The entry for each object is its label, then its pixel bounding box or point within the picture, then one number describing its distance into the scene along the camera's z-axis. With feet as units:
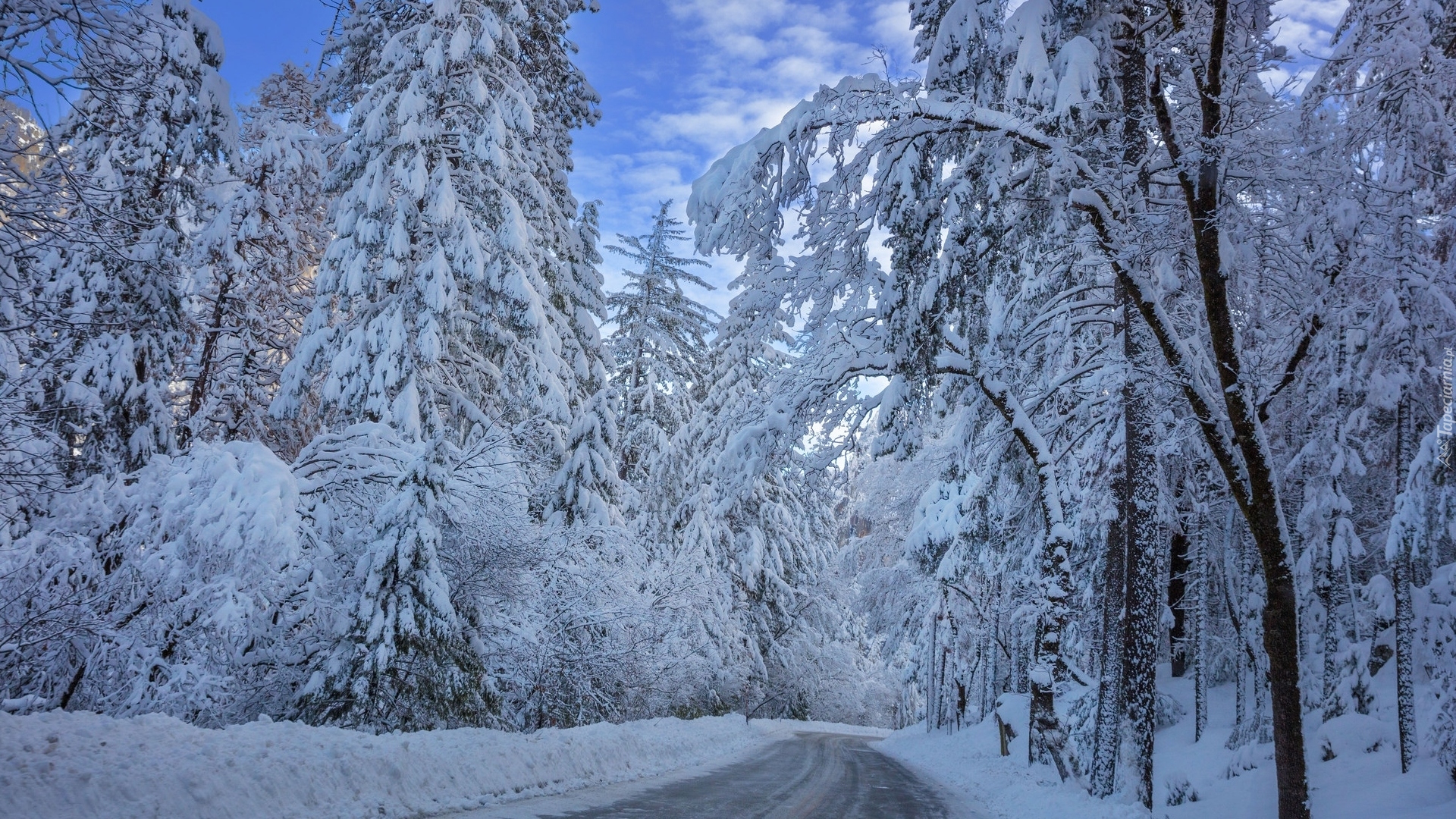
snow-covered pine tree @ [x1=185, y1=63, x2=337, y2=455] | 47.16
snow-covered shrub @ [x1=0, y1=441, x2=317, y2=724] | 27.66
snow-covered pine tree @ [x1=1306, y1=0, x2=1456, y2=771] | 29.37
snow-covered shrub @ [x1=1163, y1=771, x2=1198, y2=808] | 40.52
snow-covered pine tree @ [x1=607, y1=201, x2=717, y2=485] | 93.81
